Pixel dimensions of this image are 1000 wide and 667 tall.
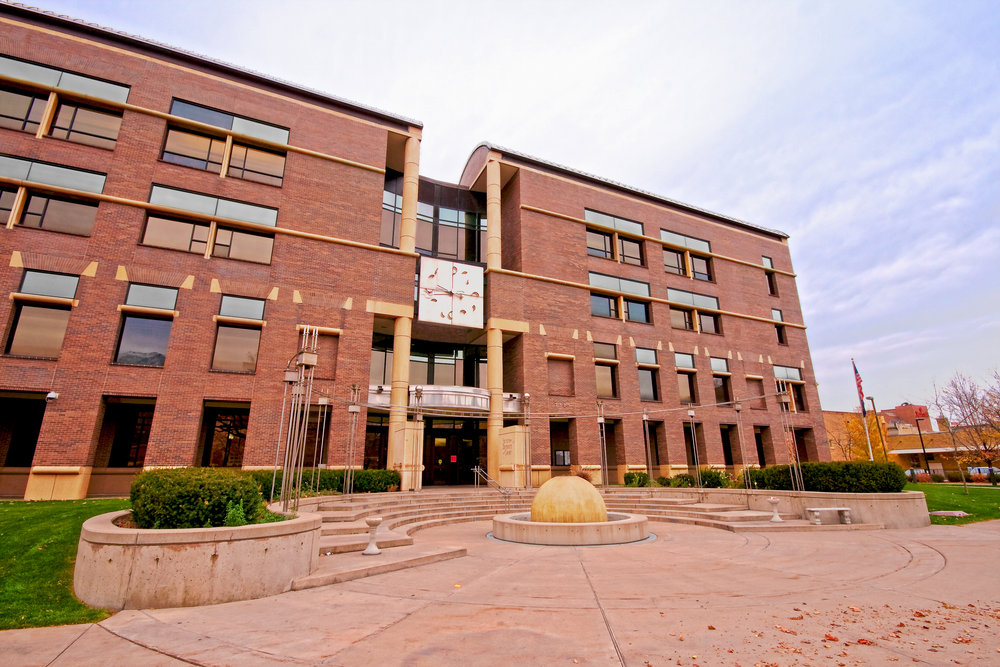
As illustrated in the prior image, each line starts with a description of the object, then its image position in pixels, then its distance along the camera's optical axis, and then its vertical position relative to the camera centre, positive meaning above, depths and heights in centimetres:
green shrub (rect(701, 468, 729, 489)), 2419 -90
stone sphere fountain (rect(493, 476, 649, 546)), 1213 -158
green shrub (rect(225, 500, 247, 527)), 770 -83
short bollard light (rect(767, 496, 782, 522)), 1500 -146
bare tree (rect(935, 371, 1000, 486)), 3556 +342
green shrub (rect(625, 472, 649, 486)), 2681 -93
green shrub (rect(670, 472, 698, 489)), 2552 -100
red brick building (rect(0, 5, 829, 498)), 2084 +916
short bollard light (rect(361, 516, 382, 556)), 959 -154
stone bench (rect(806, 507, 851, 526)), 1433 -156
